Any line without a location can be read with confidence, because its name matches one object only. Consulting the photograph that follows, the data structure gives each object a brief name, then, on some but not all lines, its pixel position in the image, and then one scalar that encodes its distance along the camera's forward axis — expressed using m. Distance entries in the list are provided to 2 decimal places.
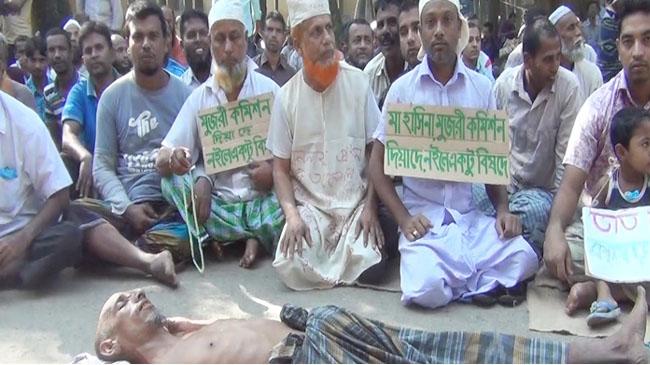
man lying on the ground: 3.48
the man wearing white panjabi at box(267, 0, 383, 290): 5.15
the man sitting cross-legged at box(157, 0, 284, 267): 5.57
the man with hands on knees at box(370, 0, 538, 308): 4.79
